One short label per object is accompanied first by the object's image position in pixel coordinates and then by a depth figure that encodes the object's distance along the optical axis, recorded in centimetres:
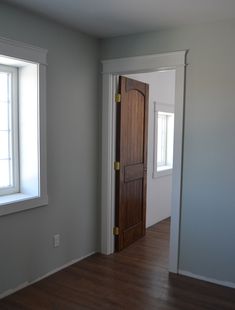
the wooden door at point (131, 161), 376
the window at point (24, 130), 292
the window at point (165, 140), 525
